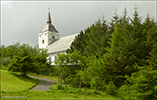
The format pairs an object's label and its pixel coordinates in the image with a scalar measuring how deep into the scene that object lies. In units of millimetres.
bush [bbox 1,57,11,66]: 32788
